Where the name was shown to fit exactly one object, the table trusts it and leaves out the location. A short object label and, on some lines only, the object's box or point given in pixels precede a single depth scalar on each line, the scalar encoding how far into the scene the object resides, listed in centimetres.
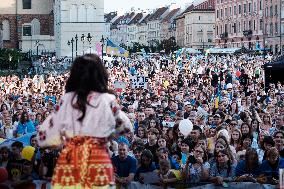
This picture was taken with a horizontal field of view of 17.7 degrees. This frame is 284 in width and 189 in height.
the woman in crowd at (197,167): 1092
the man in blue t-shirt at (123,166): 1016
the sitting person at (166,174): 1072
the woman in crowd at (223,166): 1139
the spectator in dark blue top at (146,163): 1118
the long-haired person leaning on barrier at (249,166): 1109
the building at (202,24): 14150
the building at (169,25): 16525
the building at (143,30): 18625
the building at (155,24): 17600
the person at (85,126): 697
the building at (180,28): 15088
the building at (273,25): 10638
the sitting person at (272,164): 1082
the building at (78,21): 9519
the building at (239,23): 11563
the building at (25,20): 11169
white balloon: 1543
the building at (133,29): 19350
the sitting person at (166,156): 1189
